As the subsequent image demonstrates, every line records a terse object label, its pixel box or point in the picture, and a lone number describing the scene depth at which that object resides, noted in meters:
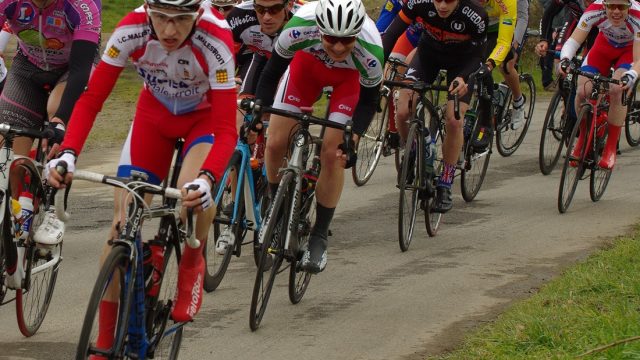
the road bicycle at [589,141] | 21.98
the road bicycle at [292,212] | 14.60
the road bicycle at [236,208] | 16.25
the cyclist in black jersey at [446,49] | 20.17
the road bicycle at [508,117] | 26.53
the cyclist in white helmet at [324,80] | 15.59
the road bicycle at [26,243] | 13.65
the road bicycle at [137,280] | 10.37
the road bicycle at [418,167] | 18.70
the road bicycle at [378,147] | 22.87
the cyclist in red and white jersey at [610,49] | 22.47
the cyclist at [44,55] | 15.58
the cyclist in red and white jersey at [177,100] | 11.85
